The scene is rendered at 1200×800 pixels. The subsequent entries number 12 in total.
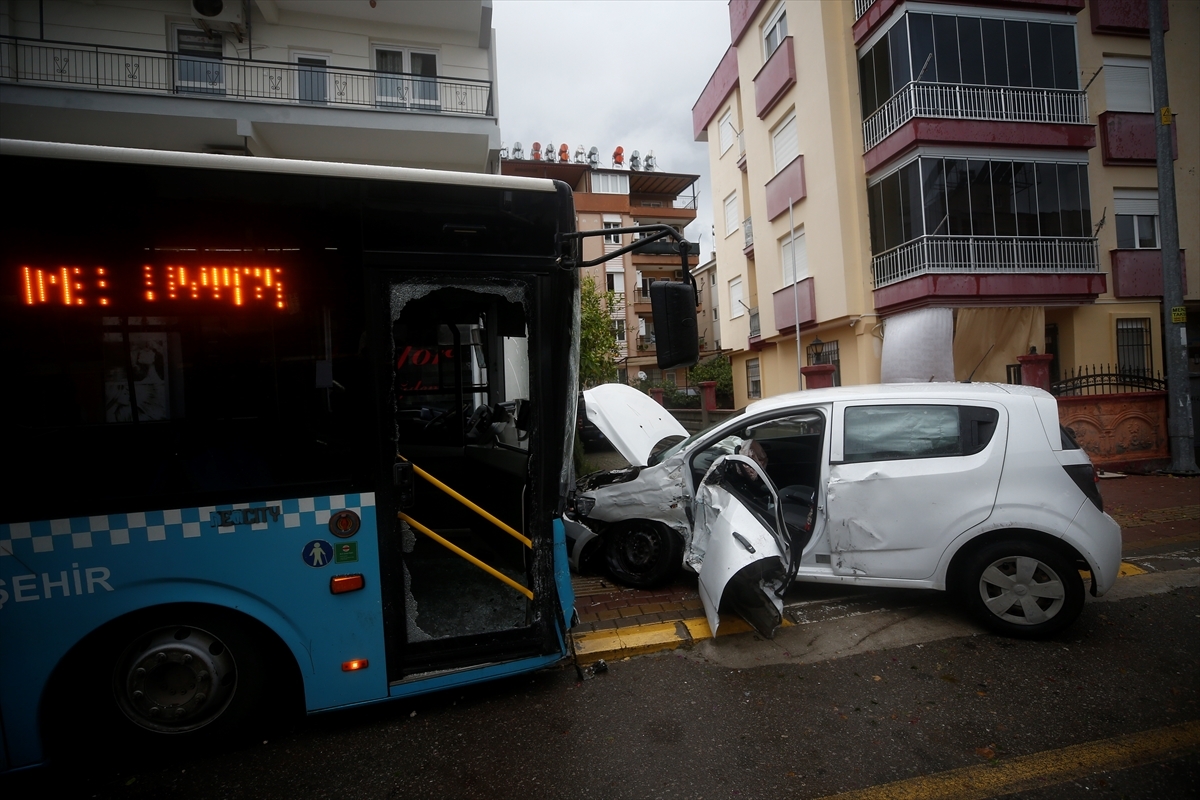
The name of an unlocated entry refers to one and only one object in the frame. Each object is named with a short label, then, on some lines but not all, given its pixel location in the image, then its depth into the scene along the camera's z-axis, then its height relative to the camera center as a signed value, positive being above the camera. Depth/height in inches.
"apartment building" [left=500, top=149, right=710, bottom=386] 1341.0 +440.7
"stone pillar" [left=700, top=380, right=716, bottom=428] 668.1 +0.6
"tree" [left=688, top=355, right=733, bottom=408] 980.6 +36.8
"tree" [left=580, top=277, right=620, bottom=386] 570.4 +63.3
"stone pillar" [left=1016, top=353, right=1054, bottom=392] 381.7 +4.5
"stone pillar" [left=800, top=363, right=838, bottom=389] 469.8 +11.7
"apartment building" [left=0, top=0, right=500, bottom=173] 385.7 +254.9
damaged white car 149.6 -33.9
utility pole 370.9 +47.7
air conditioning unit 431.5 +307.7
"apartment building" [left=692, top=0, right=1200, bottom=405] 525.0 +192.1
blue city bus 100.2 -1.6
